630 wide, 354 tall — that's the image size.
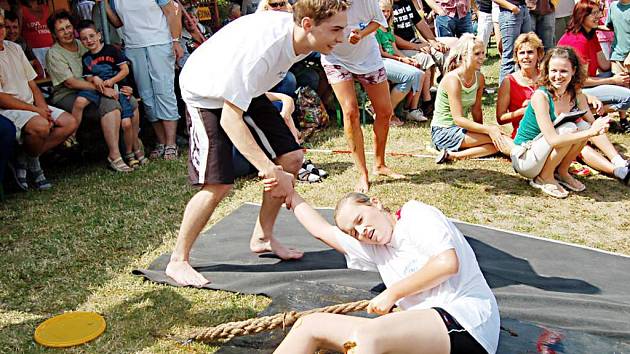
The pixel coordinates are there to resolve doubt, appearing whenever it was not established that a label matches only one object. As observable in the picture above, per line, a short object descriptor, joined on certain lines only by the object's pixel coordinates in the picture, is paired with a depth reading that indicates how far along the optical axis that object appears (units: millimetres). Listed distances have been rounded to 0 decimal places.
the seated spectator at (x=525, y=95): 5031
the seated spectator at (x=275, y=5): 4910
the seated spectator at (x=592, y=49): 6070
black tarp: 2635
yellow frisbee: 2811
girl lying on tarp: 2100
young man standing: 2887
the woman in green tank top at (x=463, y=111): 5227
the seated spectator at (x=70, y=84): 5660
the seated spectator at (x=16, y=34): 5773
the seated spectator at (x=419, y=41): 7359
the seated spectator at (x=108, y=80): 5730
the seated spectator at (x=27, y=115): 5184
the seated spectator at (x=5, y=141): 4867
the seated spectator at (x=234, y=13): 8719
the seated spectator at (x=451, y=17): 7898
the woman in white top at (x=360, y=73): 4426
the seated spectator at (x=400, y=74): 6719
